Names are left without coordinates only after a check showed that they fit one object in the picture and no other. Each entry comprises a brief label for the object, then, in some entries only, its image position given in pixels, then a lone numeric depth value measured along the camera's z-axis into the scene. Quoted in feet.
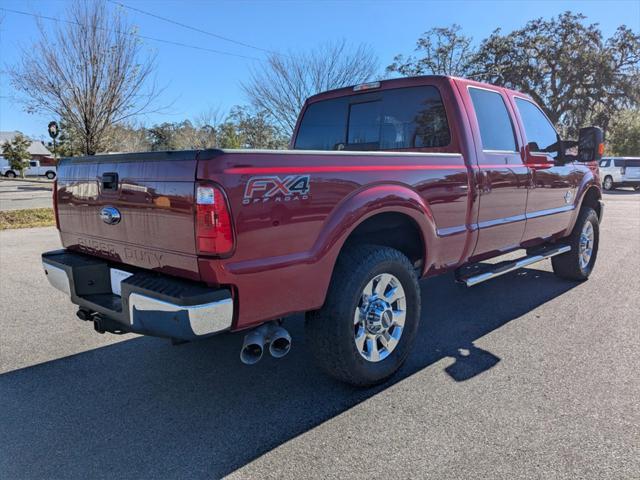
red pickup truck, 7.61
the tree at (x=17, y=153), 160.66
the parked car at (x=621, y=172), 79.41
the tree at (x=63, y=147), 113.91
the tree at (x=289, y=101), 72.02
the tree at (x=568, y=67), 102.63
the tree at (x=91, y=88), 39.29
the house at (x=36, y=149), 225.91
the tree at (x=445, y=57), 98.84
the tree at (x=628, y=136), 132.98
